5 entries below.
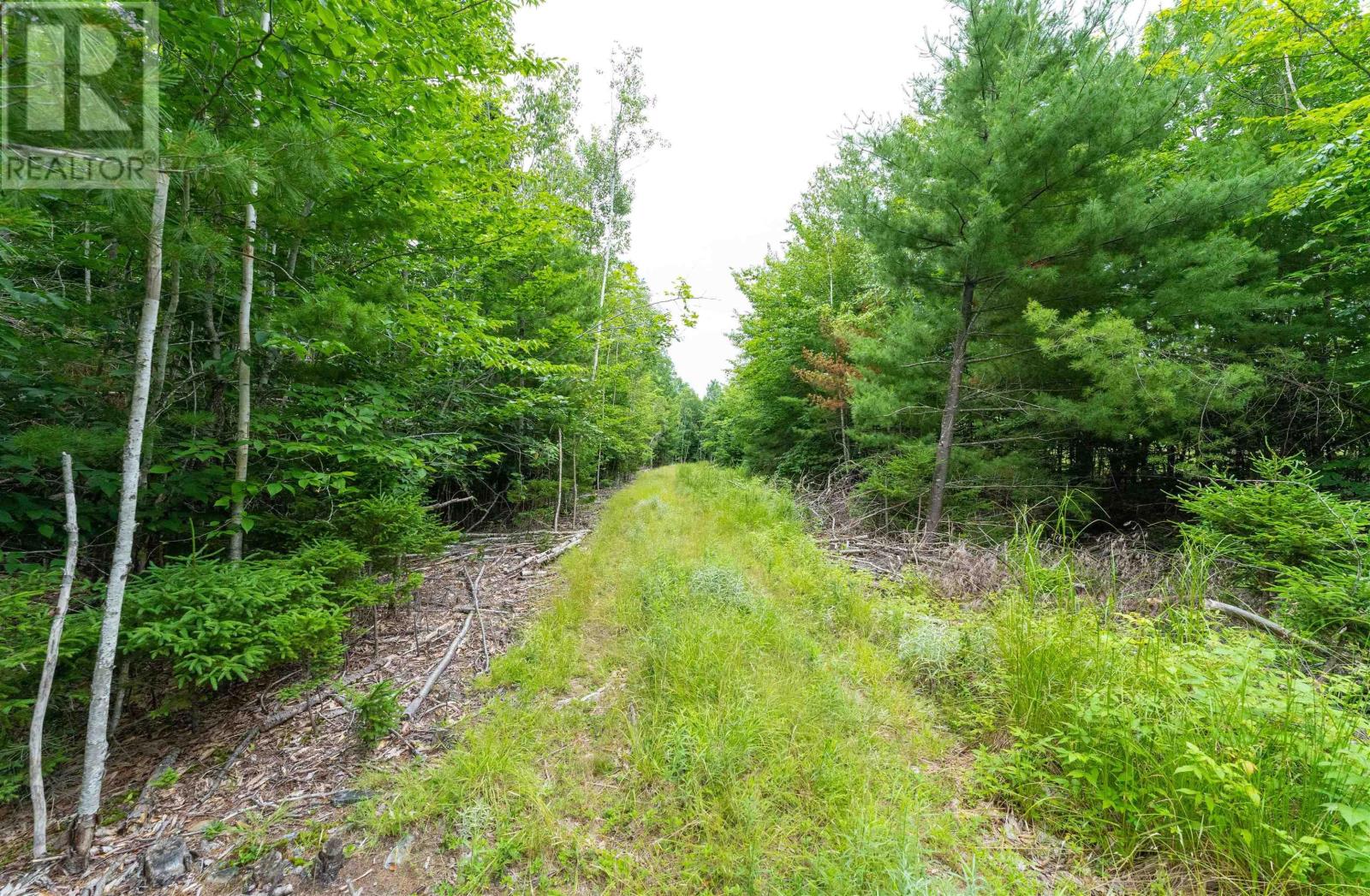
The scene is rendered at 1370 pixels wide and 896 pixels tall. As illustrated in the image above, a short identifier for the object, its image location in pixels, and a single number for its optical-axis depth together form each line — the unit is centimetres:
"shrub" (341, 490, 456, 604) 332
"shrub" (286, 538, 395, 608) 282
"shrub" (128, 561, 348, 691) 198
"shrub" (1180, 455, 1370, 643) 276
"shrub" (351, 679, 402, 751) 243
